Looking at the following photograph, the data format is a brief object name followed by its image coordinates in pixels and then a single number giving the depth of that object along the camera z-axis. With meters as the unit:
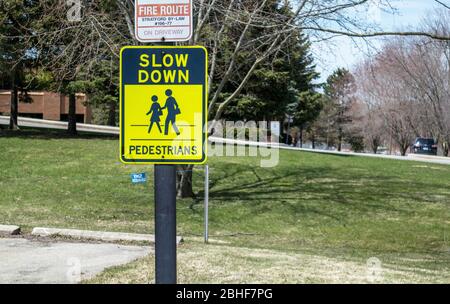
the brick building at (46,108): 51.88
